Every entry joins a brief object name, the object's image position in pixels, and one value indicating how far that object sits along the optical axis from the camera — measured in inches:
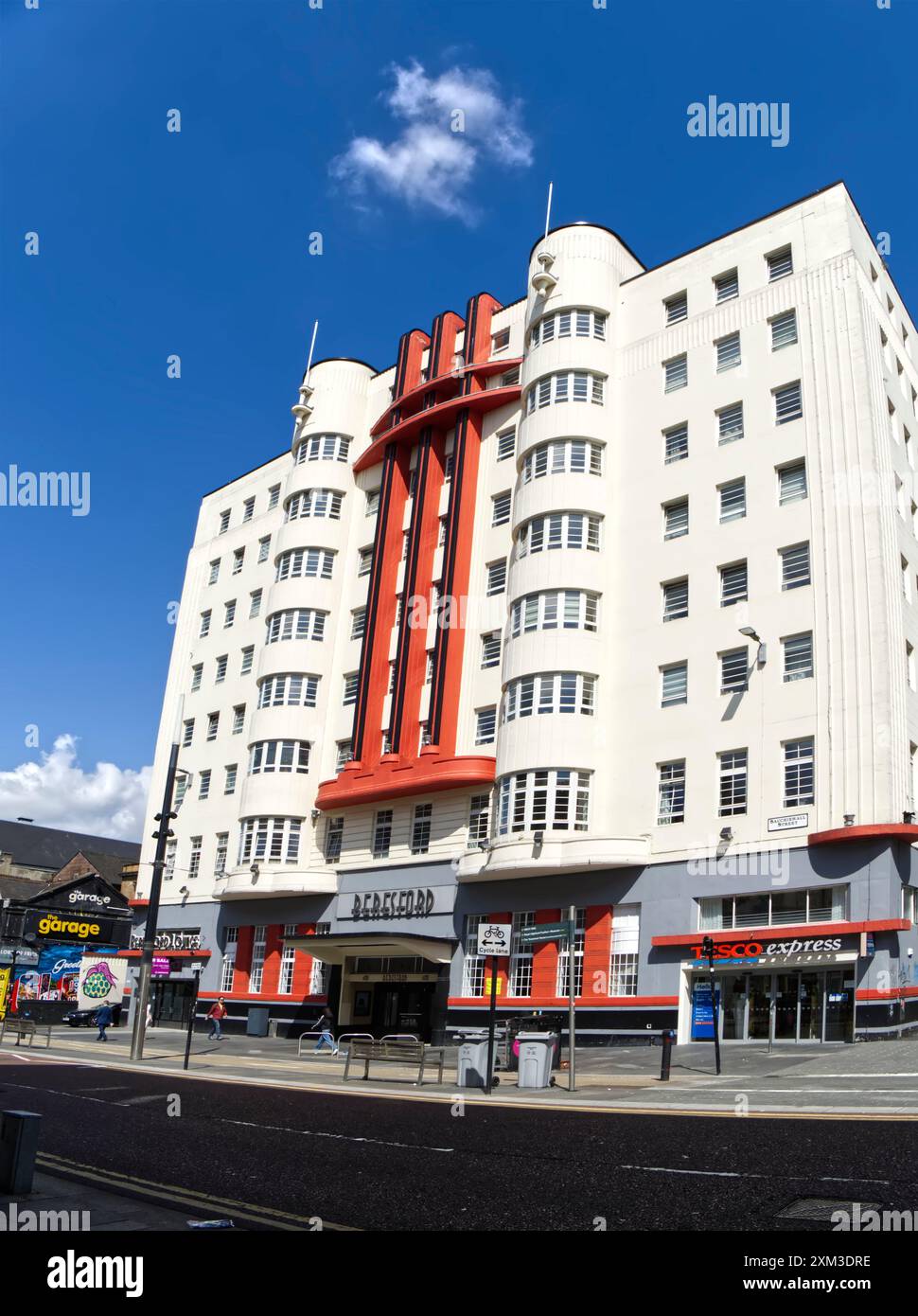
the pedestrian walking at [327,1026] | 1467.8
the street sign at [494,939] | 882.8
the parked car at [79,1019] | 2030.0
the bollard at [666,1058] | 910.5
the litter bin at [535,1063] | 899.4
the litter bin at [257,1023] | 1774.1
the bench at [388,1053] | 992.2
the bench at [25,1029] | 1467.8
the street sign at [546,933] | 960.9
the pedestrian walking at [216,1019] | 1731.1
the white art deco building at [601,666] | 1261.1
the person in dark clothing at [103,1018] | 1658.3
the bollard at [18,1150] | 319.6
